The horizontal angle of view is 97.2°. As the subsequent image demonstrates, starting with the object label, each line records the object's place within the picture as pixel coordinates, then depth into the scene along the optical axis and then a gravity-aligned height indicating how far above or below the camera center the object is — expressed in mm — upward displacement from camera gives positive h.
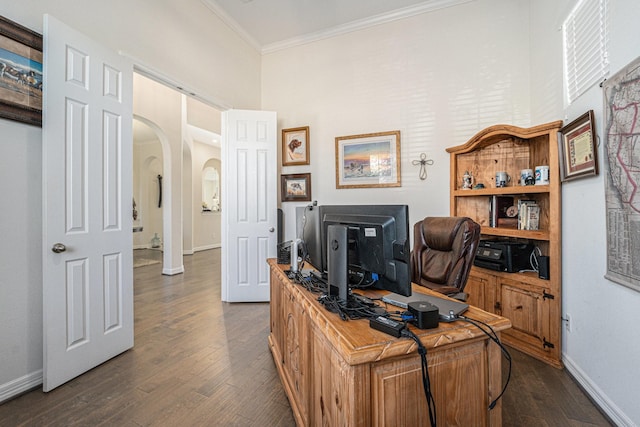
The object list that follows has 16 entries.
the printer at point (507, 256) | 2434 -374
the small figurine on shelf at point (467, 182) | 2961 +331
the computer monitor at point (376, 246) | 1145 -137
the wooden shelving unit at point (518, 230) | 2164 -109
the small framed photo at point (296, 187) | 3863 +369
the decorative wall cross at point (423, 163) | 3285 +583
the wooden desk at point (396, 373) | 878 -554
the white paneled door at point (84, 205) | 1833 +70
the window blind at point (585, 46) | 1724 +1126
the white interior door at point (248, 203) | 3602 +141
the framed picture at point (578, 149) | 1750 +437
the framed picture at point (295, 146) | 3863 +940
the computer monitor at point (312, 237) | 1581 -142
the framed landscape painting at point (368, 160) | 3438 +671
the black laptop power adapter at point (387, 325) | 923 -378
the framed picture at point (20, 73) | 1704 +892
